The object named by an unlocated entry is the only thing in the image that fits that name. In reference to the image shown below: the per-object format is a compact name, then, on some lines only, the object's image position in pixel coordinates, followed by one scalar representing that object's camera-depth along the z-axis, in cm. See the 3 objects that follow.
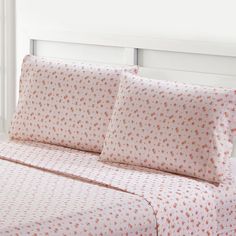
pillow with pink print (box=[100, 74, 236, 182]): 328
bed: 273
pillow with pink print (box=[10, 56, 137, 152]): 373
